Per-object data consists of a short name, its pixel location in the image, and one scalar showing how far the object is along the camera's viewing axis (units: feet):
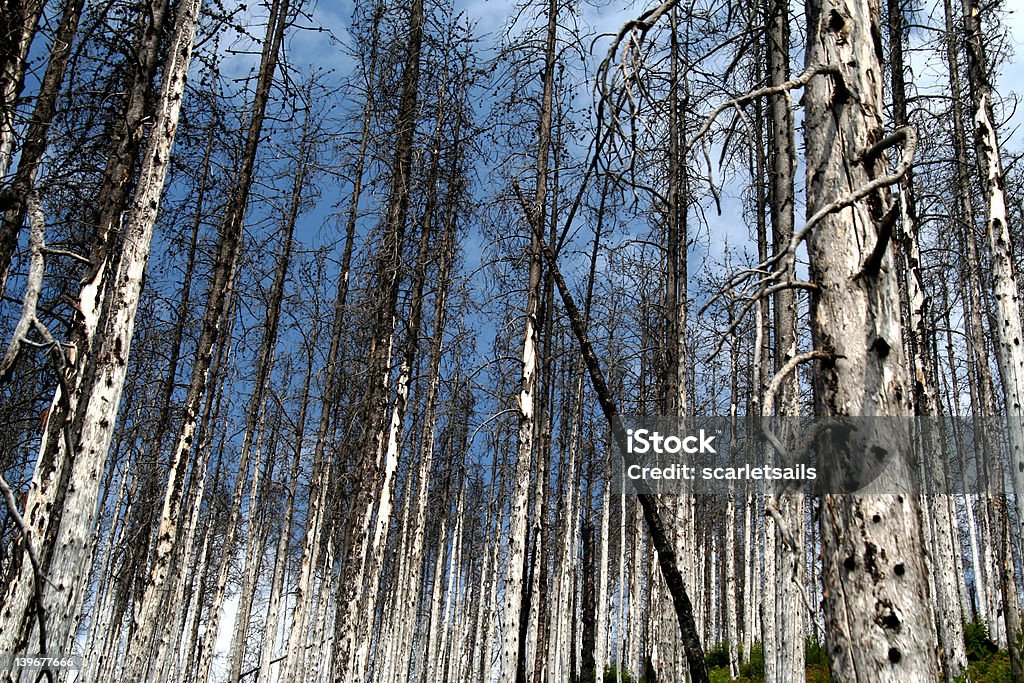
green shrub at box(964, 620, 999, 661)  45.81
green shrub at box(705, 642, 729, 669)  61.48
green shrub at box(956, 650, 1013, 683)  36.55
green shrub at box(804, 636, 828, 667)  51.85
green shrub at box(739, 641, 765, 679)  53.57
